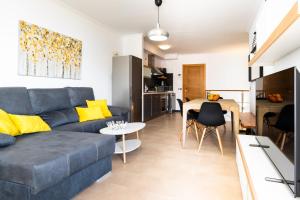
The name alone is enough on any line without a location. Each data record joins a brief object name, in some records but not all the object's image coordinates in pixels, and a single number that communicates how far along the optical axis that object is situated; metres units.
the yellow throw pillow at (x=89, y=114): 3.36
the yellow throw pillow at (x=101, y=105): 3.79
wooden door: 8.24
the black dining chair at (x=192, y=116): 3.90
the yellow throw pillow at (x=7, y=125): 2.06
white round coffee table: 2.66
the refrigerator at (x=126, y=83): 4.94
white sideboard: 1.04
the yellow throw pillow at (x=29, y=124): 2.28
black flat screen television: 0.97
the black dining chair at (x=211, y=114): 3.07
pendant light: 3.19
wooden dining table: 3.07
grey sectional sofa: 1.41
